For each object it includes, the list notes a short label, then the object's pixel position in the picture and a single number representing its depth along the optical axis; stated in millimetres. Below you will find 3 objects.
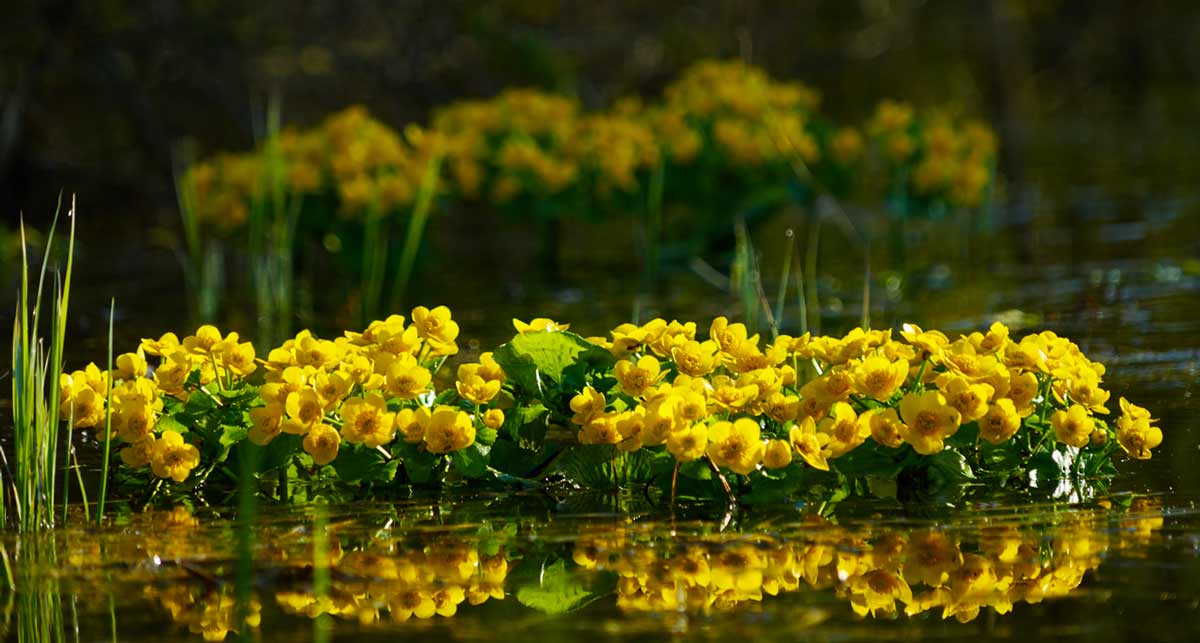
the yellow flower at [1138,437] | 6586
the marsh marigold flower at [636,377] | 6520
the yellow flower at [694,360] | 6613
